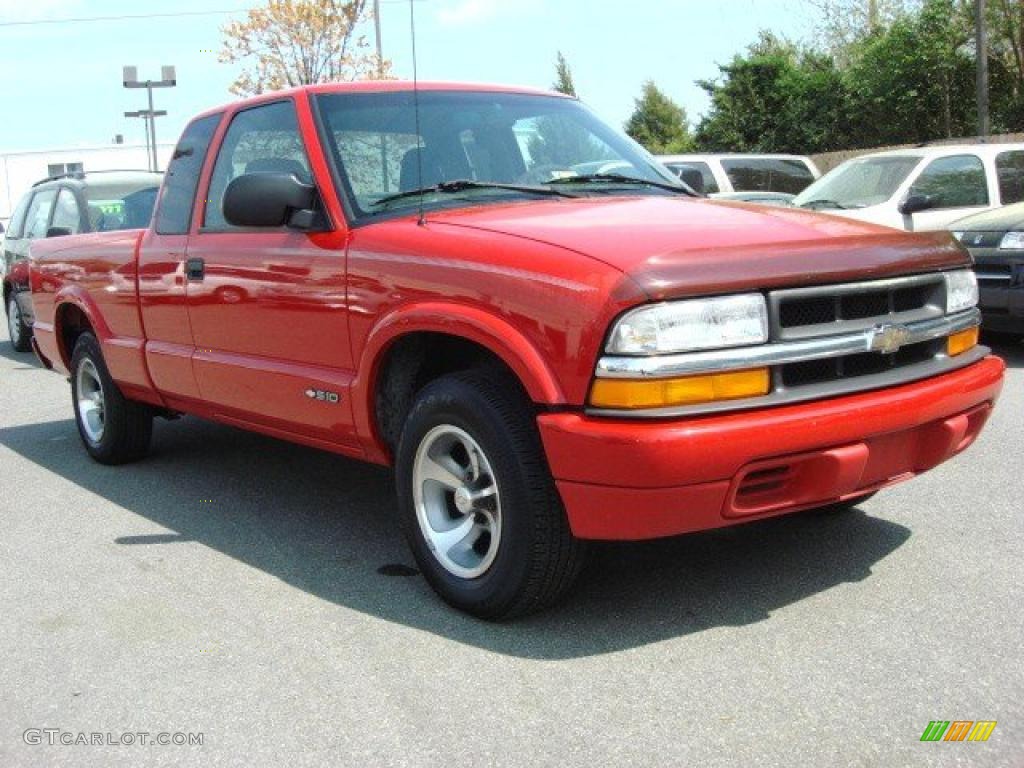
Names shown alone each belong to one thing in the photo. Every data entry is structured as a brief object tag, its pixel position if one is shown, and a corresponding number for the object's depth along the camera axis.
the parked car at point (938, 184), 10.47
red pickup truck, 3.22
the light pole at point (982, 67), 20.44
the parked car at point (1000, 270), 8.41
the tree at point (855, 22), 31.09
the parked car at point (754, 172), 14.36
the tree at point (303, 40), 27.73
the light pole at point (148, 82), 23.33
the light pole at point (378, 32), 22.19
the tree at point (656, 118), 54.83
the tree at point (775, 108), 28.02
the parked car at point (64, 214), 8.66
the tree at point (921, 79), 24.97
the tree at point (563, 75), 50.06
